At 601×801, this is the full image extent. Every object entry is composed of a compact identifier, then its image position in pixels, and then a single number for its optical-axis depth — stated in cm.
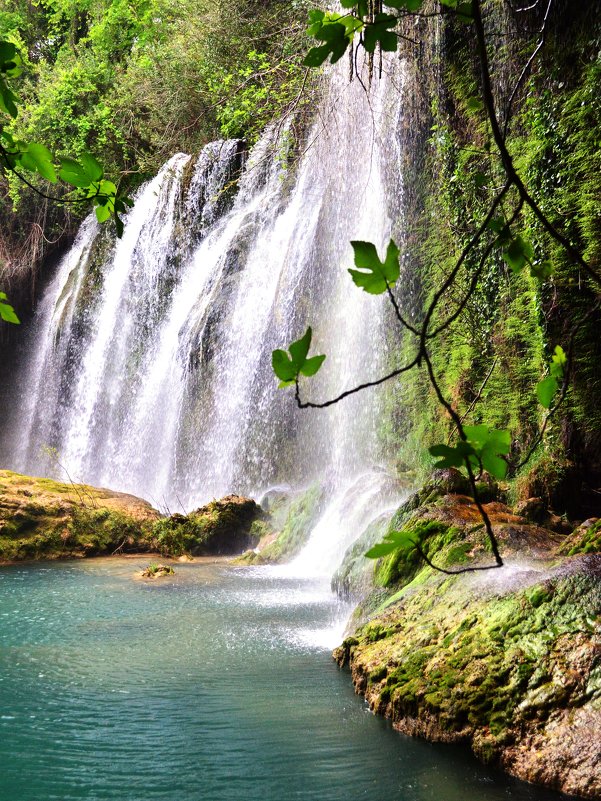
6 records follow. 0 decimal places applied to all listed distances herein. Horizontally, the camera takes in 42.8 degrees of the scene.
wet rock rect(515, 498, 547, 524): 639
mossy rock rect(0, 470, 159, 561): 966
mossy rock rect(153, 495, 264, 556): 1013
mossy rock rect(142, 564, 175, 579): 838
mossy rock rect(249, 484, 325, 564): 955
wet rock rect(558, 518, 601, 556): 459
